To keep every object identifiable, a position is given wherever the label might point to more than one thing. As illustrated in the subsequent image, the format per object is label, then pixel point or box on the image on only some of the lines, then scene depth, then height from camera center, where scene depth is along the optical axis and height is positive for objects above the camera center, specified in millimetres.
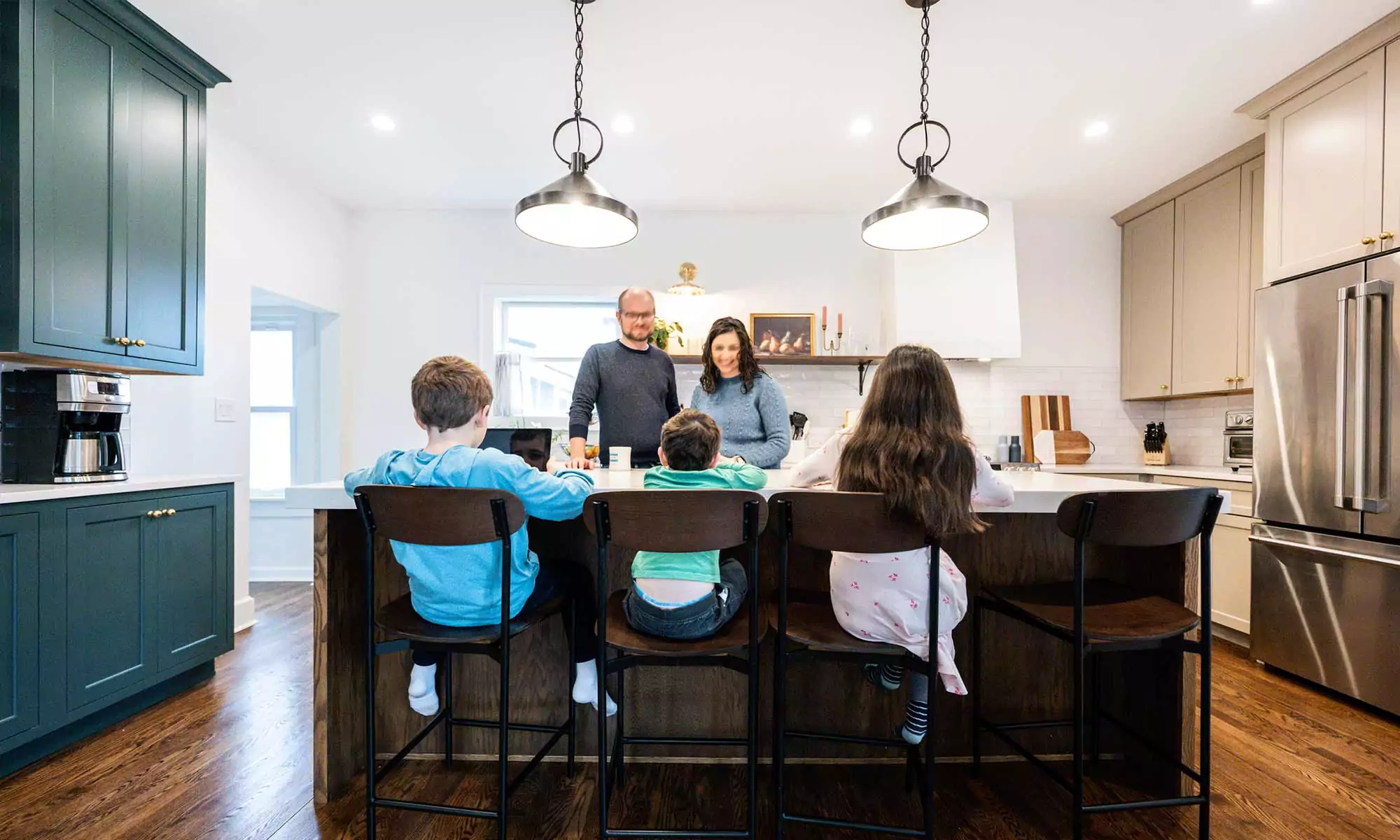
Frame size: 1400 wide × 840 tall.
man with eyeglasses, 2742 +124
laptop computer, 2119 -86
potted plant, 4152 +566
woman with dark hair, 2602 +69
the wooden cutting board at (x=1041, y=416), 4469 +45
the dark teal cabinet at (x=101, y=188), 2014 +807
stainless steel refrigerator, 2367 -226
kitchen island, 1834 -765
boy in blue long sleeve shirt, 1446 -144
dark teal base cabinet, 1915 -656
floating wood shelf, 4254 +401
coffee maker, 2227 -43
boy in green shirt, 1417 -342
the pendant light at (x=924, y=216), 1968 +659
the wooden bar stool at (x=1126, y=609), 1439 -463
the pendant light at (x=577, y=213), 1942 +652
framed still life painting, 4344 +602
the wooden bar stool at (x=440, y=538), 1328 -250
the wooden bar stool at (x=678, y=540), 1303 -247
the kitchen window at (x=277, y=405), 4566 +83
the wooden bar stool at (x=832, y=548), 1328 -345
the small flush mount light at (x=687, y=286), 4297 +888
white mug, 2395 -143
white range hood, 4215 +762
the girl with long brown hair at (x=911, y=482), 1403 -134
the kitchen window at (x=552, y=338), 4609 +577
